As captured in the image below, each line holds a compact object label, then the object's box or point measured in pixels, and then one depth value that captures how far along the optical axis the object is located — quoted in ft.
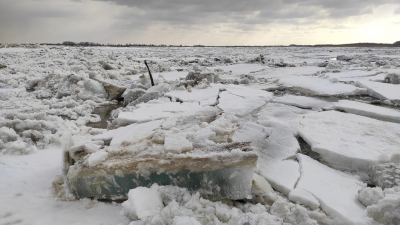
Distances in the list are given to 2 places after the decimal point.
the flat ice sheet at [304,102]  10.21
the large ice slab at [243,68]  25.58
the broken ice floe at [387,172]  4.39
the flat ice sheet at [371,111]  8.48
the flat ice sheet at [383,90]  11.12
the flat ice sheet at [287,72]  21.00
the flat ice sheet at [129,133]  6.41
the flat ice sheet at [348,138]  5.58
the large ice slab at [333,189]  3.90
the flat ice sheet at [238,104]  9.39
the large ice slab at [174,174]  4.22
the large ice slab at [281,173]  4.68
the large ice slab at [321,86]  12.79
